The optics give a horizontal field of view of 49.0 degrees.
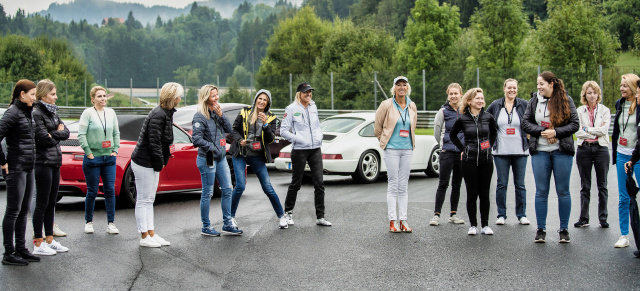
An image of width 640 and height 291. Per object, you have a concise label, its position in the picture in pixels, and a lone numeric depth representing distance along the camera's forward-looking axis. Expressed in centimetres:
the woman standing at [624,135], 752
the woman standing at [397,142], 864
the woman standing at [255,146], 870
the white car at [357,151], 1346
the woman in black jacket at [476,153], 838
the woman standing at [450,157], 928
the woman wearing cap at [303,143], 894
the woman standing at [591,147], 855
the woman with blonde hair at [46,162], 713
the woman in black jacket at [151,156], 755
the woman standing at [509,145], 884
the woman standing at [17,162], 662
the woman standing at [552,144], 778
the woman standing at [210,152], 815
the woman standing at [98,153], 846
